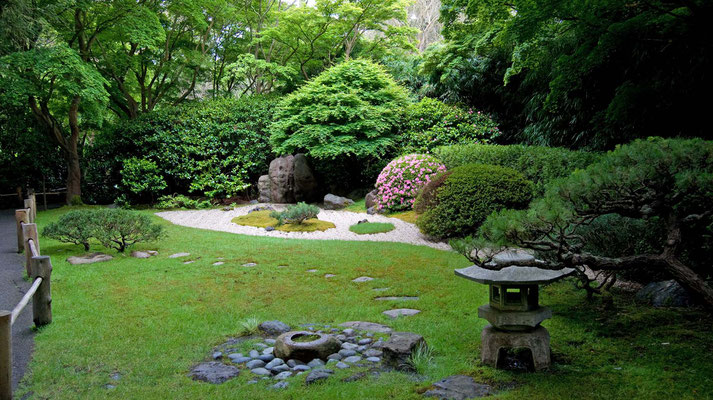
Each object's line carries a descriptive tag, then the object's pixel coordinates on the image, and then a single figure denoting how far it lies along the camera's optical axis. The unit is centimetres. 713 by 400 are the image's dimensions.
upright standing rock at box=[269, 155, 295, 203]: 1323
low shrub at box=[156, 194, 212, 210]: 1370
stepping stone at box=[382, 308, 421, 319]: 440
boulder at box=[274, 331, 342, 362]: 336
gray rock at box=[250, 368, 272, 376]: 316
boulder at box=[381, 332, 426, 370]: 327
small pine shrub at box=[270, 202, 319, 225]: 972
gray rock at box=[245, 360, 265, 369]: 329
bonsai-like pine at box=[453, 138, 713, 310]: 316
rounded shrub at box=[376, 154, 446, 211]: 1048
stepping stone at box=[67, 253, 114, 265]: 676
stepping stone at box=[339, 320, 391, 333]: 397
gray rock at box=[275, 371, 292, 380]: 310
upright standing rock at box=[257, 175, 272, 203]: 1372
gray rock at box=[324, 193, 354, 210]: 1255
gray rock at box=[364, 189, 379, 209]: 1154
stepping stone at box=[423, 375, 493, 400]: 278
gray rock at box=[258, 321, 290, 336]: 399
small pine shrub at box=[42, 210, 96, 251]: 718
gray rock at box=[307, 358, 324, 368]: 330
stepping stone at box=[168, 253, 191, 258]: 729
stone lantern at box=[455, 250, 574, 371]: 313
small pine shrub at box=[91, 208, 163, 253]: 721
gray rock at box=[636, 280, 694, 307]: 436
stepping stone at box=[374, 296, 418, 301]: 494
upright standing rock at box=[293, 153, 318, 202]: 1331
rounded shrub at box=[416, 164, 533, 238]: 767
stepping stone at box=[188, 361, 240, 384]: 308
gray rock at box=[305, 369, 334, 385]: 300
